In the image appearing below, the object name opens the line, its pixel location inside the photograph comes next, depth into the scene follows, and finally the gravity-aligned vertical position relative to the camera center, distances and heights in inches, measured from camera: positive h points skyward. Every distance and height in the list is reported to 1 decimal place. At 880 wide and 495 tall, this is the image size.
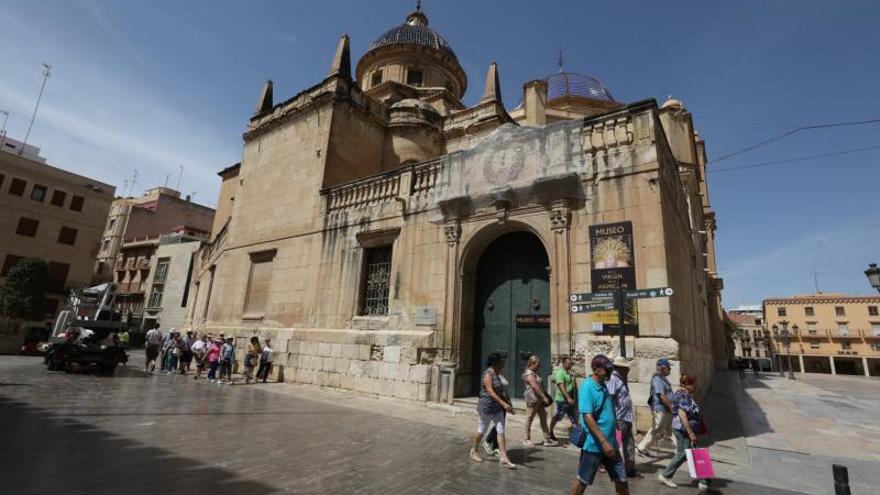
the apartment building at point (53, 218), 1163.3 +290.8
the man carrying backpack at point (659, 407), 237.0 -31.5
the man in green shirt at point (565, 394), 269.0 -31.3
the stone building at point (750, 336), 2655.0 +121.2
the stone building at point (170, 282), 1487.5 +157.0
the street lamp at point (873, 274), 338.6 +71.7
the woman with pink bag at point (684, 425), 195.3 -34.6
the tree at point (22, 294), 1043.9 +55.9
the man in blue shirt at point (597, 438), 143.6 -31.3
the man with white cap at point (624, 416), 205.2 -32.7
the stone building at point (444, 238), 329.7 +104.6
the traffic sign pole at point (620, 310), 245.8 +23.9
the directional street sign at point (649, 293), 246.1 +34.3
